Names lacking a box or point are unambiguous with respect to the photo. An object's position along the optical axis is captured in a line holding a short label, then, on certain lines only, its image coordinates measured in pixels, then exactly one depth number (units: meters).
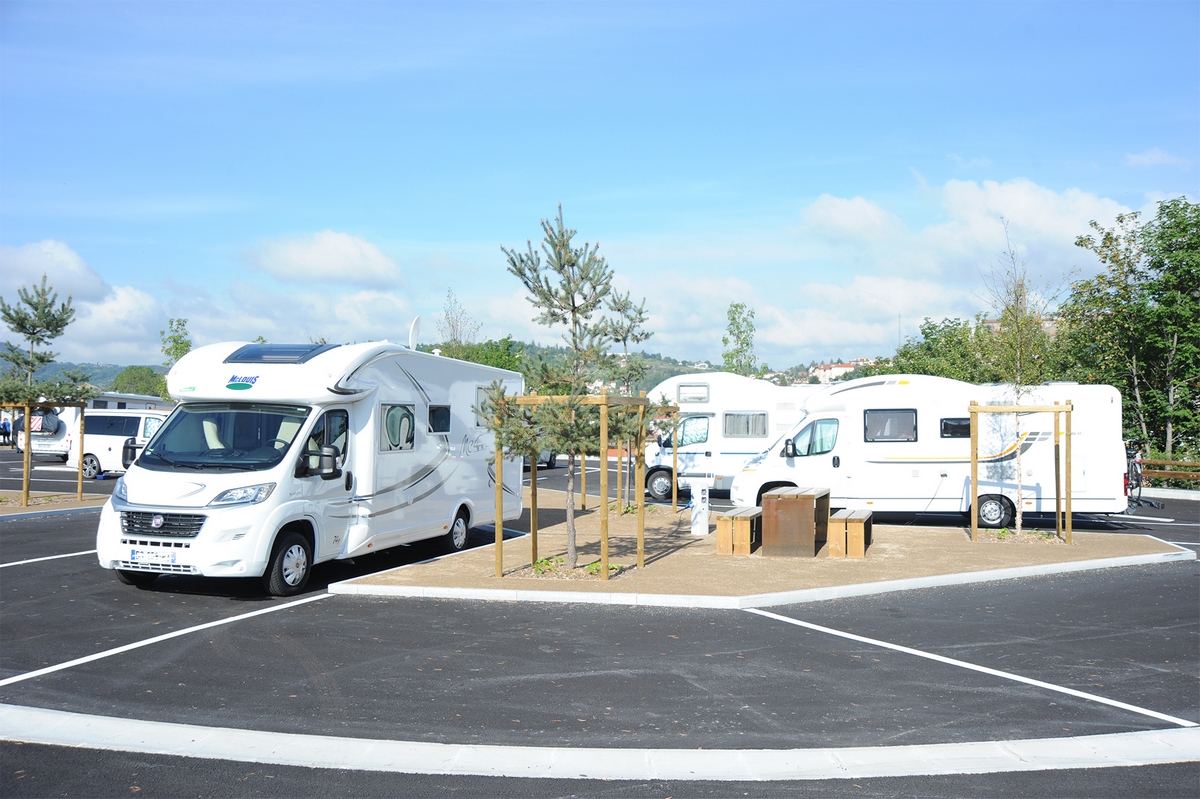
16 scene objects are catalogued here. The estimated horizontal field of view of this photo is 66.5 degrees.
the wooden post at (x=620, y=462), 11.99
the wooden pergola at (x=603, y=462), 10.66
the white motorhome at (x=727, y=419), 21.52
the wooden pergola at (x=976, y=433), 14.45
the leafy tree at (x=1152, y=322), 25.70
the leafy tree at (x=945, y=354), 35.50
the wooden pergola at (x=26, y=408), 18.23
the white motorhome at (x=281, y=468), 9.51
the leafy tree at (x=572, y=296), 11.28
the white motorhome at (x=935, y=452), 16.58
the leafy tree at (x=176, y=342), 43.84
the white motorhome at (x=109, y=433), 27.64
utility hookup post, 15.49
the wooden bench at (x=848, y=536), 12.92
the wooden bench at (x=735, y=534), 13.29
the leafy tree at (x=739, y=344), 38.75
